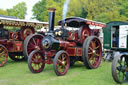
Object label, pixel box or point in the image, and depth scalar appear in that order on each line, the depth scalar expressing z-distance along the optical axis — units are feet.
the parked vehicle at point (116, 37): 29.07
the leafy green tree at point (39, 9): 127.81
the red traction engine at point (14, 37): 22.80
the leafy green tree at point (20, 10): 122.83
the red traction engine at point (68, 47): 17.44
